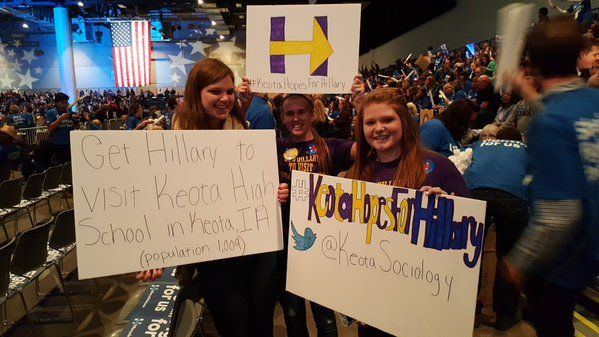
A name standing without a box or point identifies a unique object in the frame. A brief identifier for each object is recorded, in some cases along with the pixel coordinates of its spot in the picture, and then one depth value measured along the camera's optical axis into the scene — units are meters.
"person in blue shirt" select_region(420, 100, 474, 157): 3.39
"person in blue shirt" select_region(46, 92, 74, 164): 6.54
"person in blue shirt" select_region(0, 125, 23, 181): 5.79
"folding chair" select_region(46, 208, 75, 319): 3.23
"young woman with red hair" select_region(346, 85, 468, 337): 1.49
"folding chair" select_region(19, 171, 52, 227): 4.98
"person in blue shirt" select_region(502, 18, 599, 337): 1.27
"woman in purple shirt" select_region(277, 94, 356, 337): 1.86
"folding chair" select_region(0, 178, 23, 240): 4.47
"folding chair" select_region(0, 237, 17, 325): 2.55
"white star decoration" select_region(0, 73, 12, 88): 22.48
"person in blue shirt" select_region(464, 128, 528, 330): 2.63
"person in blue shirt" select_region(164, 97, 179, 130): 7.59
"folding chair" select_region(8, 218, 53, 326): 2.83
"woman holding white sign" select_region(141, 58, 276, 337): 1.63
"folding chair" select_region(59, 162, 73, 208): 5.97
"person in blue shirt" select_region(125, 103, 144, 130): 8.45
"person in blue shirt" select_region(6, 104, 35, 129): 9.40
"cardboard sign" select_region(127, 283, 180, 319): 2.42
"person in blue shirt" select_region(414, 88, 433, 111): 8.74
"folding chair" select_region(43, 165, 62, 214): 5.40
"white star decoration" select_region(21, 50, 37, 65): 22.53
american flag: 13.01
